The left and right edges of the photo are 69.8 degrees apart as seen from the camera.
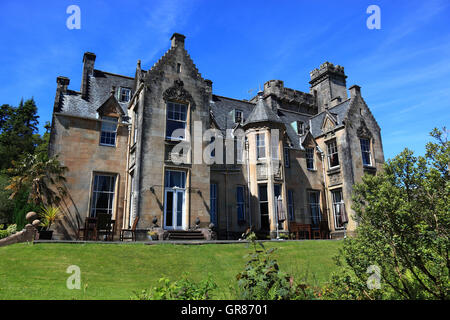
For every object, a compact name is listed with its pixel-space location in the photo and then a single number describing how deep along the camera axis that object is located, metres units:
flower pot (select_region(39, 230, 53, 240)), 15.80
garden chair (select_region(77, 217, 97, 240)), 17.24
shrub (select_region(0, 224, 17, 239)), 20.31
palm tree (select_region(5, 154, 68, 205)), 18.61
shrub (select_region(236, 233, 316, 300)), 5.62
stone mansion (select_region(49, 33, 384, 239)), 19.94
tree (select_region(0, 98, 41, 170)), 42.16
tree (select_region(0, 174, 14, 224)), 32.46
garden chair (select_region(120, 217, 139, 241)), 17.51
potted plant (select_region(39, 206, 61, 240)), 18.40
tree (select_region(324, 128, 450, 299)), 6.17
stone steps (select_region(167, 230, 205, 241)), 18.19
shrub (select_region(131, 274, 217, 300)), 5.37
